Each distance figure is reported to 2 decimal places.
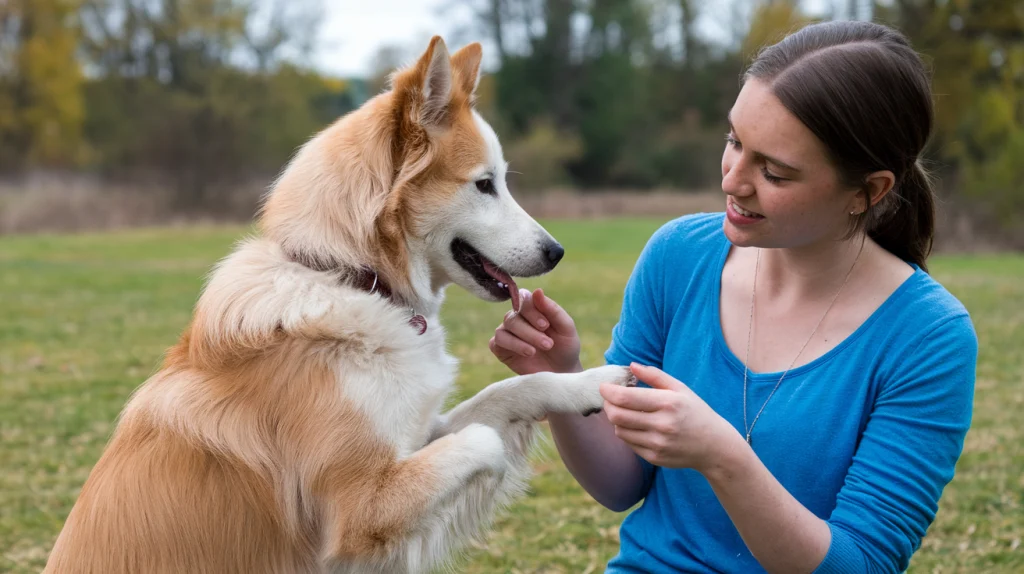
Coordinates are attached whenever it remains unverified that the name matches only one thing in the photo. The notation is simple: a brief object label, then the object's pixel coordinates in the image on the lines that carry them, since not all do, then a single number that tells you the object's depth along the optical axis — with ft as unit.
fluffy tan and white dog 8.04
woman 6.75
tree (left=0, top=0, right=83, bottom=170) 99.45
